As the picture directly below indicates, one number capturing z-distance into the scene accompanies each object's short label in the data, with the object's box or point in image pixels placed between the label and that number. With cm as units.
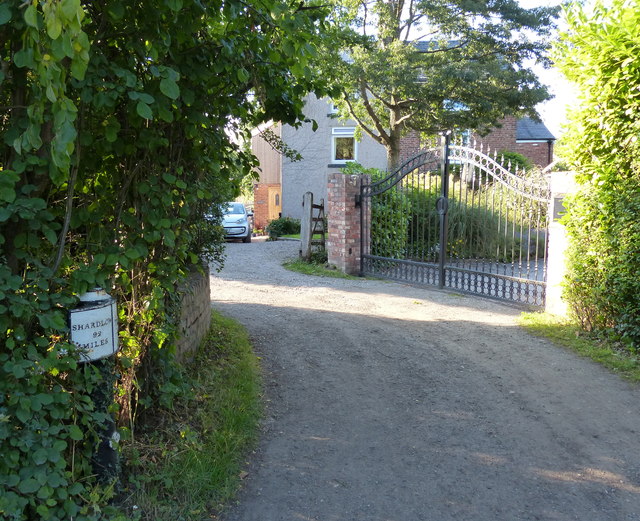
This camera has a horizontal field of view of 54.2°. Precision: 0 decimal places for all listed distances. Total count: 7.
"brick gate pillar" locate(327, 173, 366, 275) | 1269
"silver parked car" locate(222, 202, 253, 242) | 2322
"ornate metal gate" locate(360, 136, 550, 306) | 941
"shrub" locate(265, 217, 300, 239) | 2535
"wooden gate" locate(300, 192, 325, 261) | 1495
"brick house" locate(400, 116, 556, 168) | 2792
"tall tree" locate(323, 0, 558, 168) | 1898
